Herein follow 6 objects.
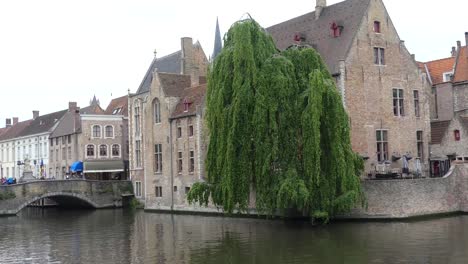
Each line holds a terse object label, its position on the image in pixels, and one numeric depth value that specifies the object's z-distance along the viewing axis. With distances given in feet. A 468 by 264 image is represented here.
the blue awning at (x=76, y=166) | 170.70
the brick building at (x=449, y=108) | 113.70
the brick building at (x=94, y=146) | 174.09
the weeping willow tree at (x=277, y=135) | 85.35
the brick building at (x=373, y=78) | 110.32
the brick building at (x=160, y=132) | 131.23
